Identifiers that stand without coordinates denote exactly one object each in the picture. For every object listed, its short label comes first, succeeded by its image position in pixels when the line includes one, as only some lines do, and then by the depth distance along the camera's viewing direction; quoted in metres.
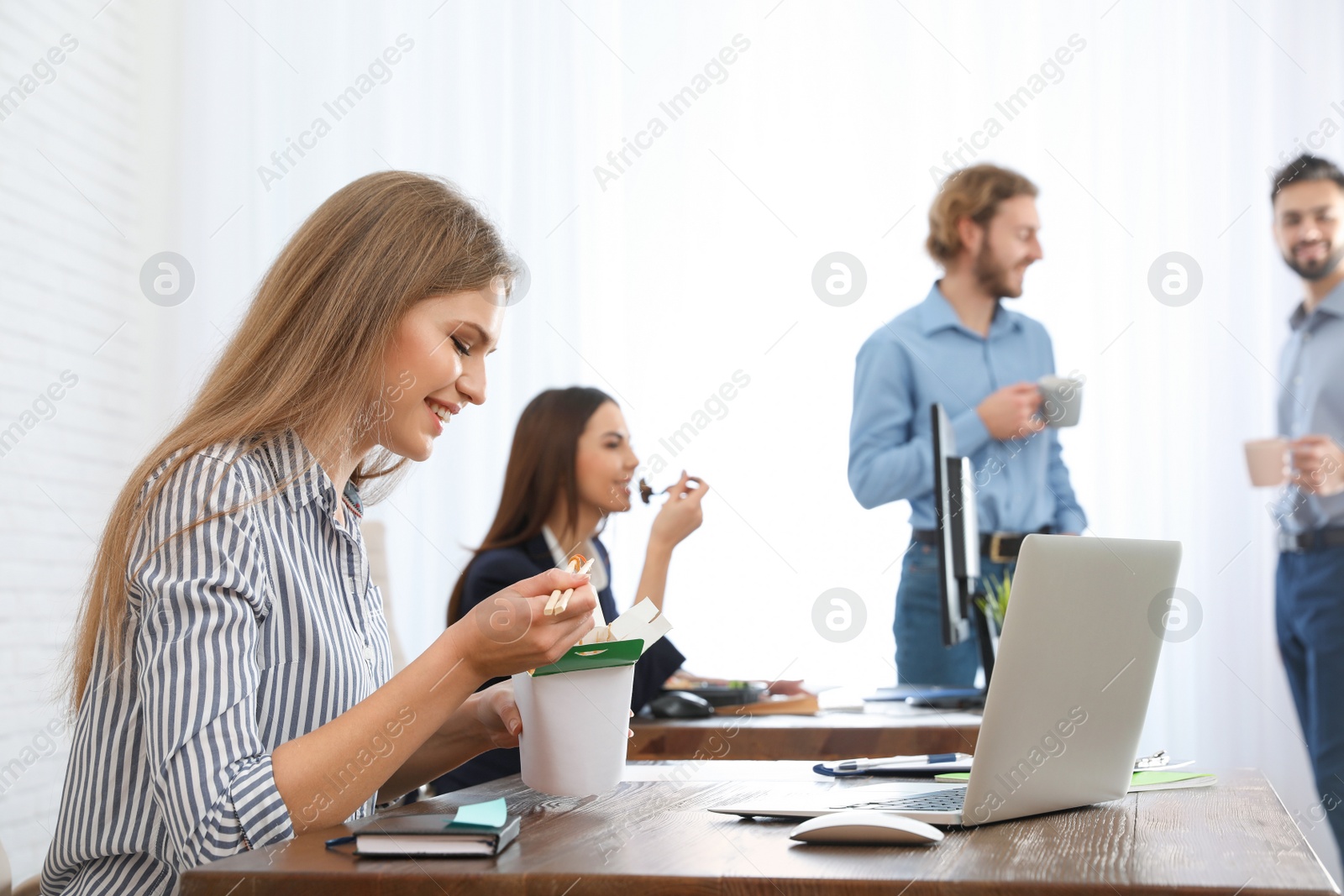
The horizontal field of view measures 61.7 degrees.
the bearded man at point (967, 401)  2.77
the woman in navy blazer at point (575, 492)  2.21
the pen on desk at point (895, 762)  1.29
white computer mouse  0.80
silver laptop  0.88
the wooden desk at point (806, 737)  1.69
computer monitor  2.01
